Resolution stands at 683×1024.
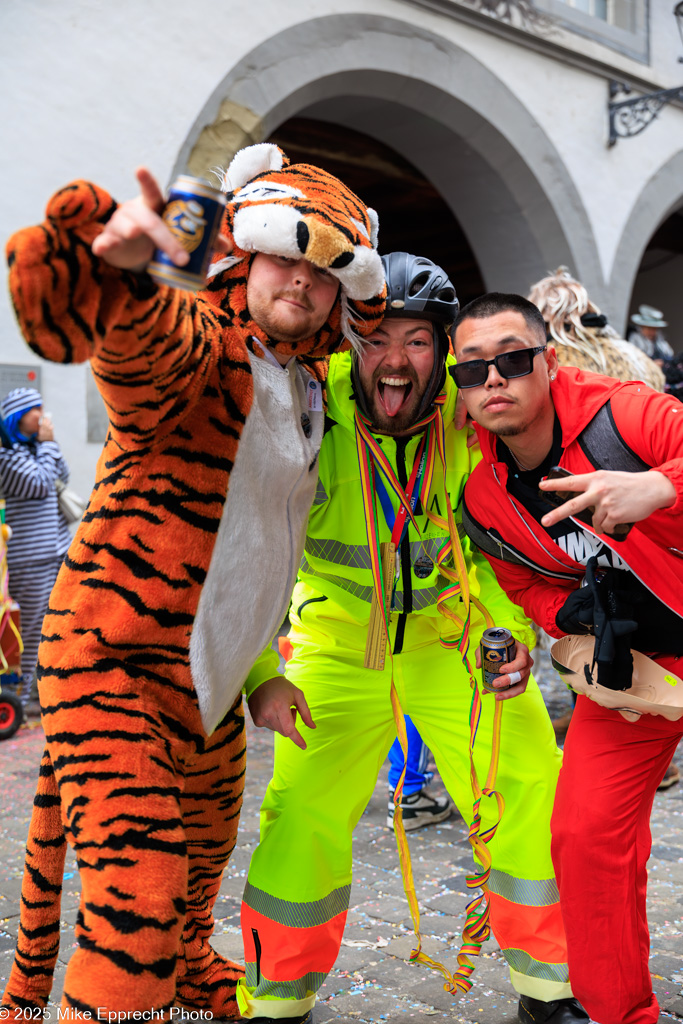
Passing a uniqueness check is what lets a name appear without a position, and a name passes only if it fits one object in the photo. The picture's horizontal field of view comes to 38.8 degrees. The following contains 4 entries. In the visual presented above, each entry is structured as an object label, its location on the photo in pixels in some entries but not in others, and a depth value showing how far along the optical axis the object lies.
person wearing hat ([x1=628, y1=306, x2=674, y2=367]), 8.97
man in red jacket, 2.23
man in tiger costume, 1.66
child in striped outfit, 5.88
